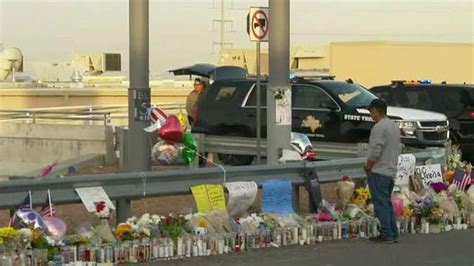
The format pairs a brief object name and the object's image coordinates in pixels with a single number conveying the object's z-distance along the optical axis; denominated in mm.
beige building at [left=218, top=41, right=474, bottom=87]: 45688
